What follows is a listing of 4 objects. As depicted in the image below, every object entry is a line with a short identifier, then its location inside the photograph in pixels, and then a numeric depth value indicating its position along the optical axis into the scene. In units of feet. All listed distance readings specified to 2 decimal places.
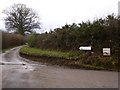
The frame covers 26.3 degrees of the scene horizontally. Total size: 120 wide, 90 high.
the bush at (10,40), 127.54
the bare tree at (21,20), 198.49
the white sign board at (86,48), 58.95
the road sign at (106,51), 54.29
